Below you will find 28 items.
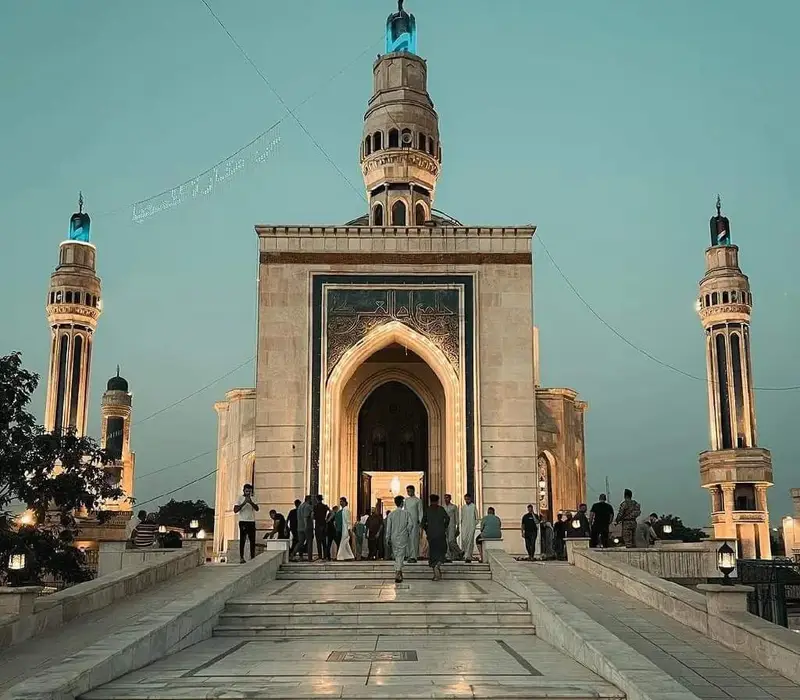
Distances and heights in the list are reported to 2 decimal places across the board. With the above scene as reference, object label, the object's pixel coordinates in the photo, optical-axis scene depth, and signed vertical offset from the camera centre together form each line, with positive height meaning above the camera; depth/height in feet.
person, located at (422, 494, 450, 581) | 42.45 +0.29
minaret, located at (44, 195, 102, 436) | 115.14 +23.84
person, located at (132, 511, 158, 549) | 51.39 +0.23
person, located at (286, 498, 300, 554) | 51.65 +0.81
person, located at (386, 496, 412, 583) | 43.03 +0.26
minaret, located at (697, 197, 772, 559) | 106.83 +12.97
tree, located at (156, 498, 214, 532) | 225.15 +6.62
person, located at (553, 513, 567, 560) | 59.72 +0.05
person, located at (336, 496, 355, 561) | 51.44 -0.06
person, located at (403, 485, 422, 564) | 44.24 +1.28
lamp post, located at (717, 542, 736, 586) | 33.35 -0.70
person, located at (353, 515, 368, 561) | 54.39 +0.27
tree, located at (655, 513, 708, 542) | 217.56 +1.49
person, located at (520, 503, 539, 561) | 54.08 +0.47
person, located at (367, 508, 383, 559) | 53.36 +0.42
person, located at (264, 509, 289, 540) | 55.98 +0.67
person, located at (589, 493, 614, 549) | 52.65 +1.10
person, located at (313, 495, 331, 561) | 50.96 +0.55
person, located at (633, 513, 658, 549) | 53.93 +0.20
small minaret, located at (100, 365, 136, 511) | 130.62 +14.35
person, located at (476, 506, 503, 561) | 50.24 +0.48
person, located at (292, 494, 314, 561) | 50.80 +0.60
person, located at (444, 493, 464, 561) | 49.39 +0.34
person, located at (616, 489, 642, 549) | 54.34 +1.18
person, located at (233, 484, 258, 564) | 49.57 +1.17
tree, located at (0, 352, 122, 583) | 58.49 +3.52
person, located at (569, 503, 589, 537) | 57.72 +0.82
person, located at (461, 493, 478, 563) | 49.80 +0.67
